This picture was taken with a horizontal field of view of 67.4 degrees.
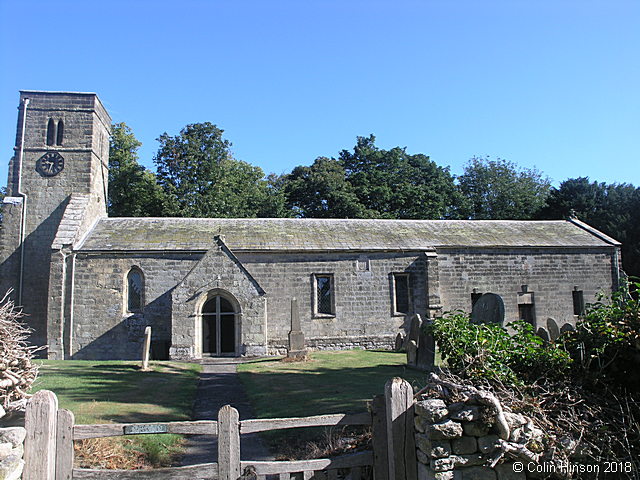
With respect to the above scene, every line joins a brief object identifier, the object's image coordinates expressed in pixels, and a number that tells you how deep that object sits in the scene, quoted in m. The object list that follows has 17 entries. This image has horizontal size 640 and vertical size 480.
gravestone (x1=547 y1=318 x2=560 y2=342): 18.20
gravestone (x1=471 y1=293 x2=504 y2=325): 12.78
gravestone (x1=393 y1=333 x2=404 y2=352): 21.23
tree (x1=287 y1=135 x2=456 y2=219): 44.28
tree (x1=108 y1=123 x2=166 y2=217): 37.69
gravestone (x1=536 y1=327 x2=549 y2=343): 16.02
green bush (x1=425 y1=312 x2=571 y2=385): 6.16
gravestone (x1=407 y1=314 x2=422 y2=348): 16.12
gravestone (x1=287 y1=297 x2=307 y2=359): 18.53
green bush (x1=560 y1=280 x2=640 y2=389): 6.49
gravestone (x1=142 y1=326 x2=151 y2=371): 16.05
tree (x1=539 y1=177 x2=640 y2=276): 36.25
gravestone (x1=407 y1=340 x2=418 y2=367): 15.54
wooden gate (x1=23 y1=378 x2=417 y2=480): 4.95
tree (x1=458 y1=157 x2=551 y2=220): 54.28
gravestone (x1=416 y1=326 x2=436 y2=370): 14.22
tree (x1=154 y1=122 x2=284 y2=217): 38.34
